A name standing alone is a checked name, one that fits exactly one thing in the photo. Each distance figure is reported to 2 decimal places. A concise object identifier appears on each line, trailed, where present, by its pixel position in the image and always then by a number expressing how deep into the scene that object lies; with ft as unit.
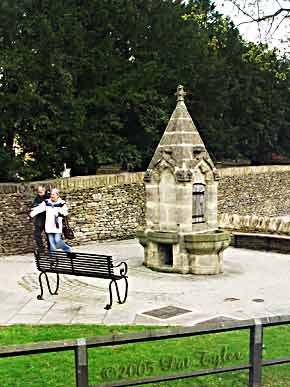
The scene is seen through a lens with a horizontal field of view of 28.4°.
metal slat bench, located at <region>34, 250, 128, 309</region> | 37.27
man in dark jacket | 55.77
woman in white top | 50.11
